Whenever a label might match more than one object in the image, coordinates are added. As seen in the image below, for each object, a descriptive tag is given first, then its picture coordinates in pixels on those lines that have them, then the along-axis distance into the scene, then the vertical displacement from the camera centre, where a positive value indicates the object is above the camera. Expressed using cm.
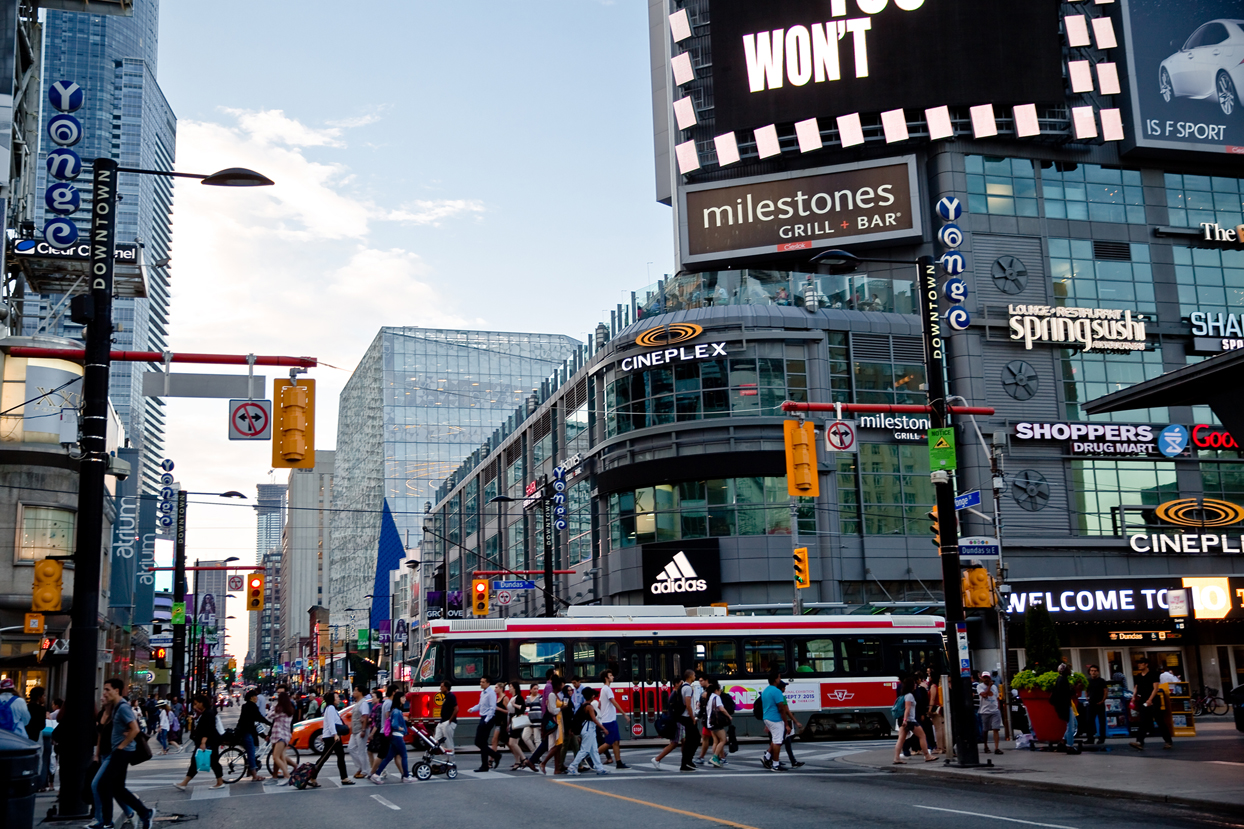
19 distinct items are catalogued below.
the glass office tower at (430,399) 13775 +2563
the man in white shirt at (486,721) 2444 -211
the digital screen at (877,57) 5597 +2595
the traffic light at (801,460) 2486 +310
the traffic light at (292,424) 1686 +283
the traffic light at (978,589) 2191 +26
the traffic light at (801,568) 3766 +127
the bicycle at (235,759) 2466 -284
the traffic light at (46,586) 1714 +66
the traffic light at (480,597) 4450 +80
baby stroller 2266 -275
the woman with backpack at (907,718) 2309 -227
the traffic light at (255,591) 4653 +134
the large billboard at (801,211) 5600 +1887
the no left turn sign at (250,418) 1800 +310
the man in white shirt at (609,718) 2406 -208
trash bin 879 -111
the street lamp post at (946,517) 2109 +160
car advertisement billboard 5625 +2476
